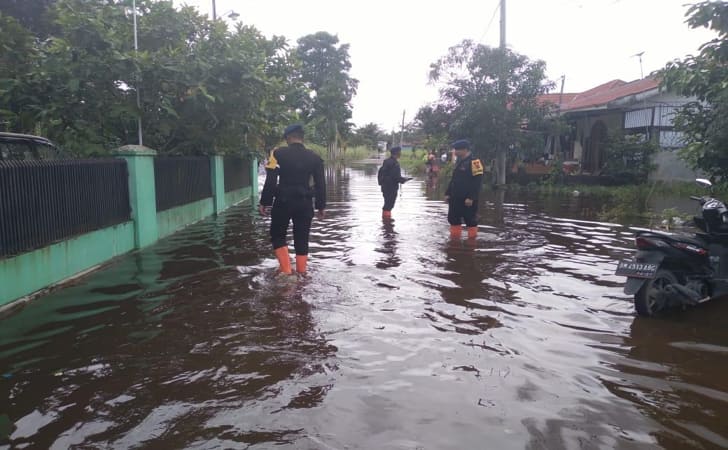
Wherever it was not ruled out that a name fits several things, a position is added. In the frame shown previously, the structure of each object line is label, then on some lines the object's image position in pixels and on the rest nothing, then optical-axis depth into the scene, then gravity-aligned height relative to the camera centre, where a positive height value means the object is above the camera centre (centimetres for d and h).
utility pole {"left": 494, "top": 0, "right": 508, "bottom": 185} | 1919 +227
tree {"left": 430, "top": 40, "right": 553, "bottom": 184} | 1917 +238
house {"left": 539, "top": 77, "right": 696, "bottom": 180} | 1825 +146
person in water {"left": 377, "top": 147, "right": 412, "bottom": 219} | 1152 -46
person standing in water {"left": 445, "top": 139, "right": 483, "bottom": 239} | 865 -53
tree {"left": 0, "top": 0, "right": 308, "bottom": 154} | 855 +129
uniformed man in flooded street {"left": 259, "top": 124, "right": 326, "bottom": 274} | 629 -41
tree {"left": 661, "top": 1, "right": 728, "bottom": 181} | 653 +99
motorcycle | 491 -99
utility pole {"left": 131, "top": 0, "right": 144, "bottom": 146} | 859 +98
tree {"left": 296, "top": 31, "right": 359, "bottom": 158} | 4603 +767
